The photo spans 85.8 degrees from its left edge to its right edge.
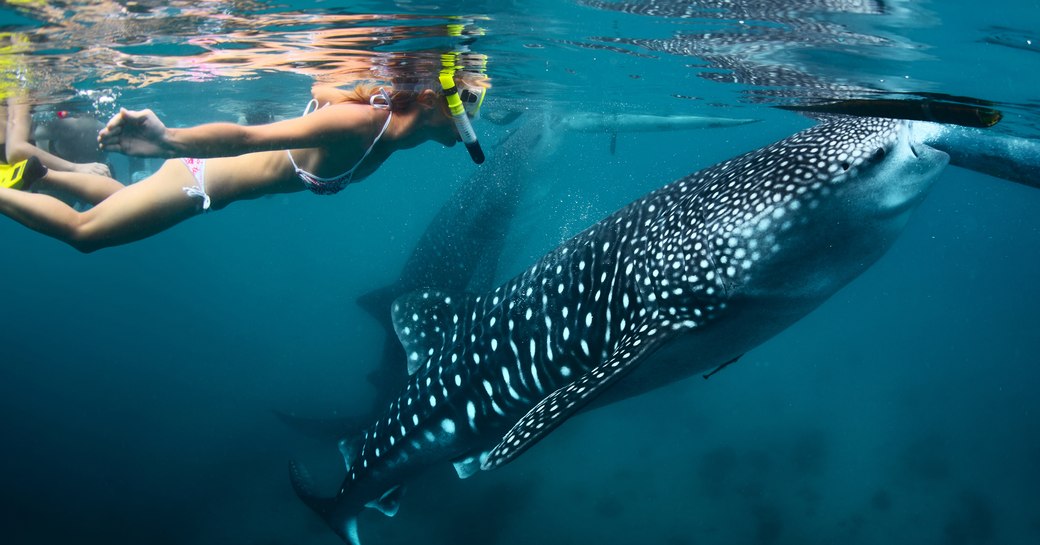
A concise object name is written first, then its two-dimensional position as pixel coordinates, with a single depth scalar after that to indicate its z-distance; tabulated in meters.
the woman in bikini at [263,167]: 4.38
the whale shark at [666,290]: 3.43
